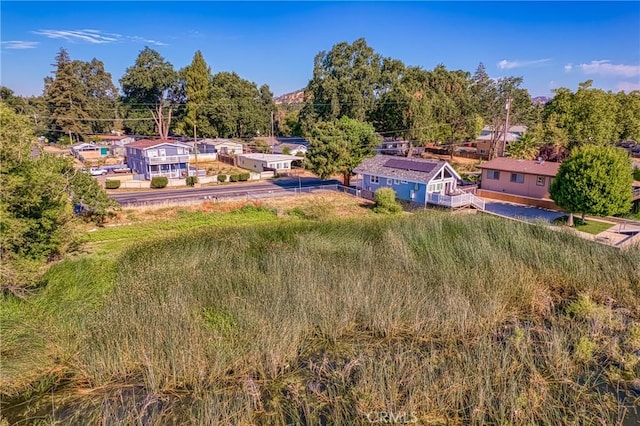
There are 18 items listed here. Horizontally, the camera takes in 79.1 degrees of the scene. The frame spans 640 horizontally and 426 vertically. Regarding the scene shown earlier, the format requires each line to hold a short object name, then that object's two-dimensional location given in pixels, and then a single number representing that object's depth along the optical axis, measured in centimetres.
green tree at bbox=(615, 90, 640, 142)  4953
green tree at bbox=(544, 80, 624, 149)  4174
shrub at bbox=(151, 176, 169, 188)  3866
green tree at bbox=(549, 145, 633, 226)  2347
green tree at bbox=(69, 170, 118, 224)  2468
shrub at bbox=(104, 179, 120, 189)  3731
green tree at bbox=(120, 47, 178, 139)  6881
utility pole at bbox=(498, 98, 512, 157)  3737
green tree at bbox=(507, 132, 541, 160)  3928
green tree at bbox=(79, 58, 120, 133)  7936
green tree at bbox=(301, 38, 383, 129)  5628
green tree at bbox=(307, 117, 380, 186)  3591
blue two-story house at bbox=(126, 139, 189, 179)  4256
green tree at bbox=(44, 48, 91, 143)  6919
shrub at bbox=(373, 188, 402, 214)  3002
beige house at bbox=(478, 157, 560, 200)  3192
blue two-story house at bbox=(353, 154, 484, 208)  3005
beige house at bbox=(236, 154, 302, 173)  4706
